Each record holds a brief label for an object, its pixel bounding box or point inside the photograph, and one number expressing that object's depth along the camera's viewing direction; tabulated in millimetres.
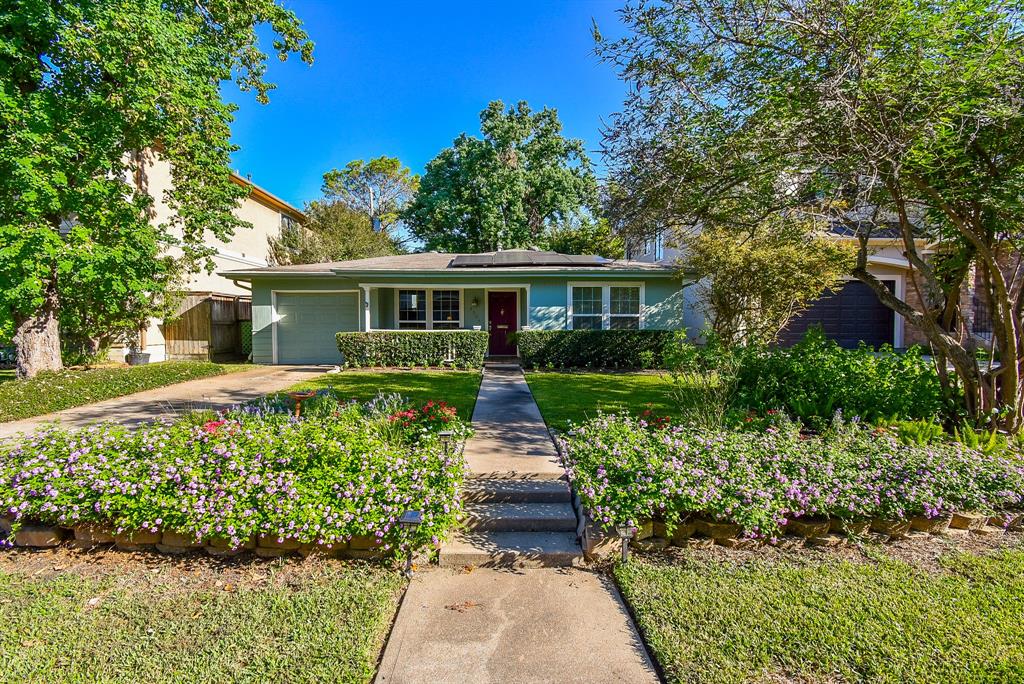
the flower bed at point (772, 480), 3162
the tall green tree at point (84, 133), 7957
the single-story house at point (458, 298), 12672
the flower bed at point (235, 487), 3018
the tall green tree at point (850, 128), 3875
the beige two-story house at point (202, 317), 13883
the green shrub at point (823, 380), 5430
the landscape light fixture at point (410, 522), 3021
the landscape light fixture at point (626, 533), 3084
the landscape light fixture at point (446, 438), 3704
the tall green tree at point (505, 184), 23125
